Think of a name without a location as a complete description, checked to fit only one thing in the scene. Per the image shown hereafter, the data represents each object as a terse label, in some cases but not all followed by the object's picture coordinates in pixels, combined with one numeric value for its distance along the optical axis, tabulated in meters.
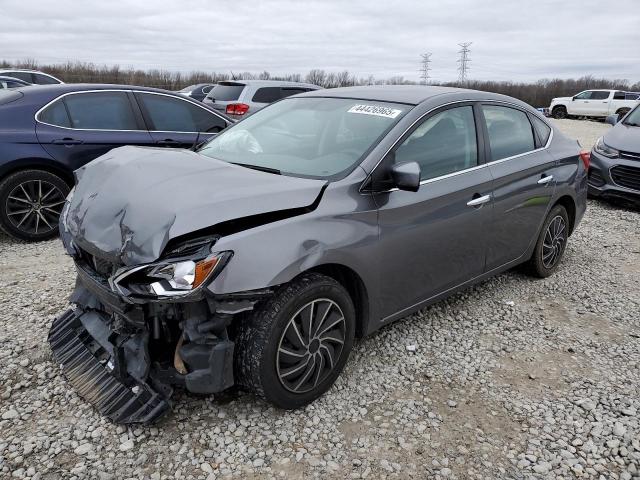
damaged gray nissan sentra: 2.48
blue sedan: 5.34
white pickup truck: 29.41
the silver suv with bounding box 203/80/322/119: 10.85
